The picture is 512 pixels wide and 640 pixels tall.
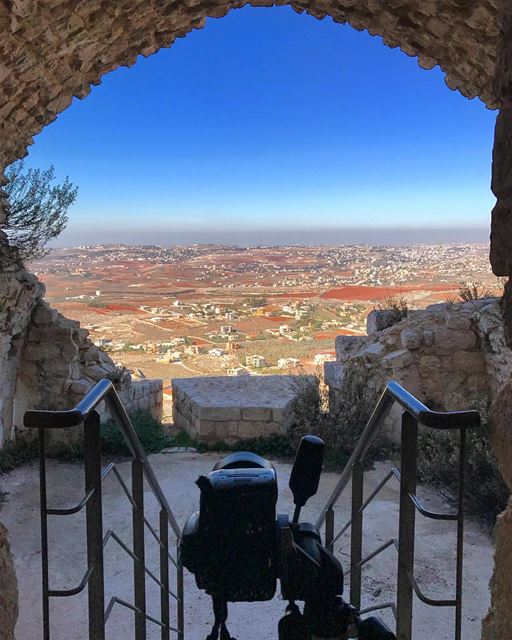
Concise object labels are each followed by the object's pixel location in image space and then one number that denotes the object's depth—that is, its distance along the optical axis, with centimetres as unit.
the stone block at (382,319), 759
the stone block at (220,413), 660
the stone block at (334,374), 694
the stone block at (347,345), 752
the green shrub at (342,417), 601
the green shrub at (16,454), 570
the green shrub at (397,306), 758
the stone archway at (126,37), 376
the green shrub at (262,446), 638
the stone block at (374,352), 655
